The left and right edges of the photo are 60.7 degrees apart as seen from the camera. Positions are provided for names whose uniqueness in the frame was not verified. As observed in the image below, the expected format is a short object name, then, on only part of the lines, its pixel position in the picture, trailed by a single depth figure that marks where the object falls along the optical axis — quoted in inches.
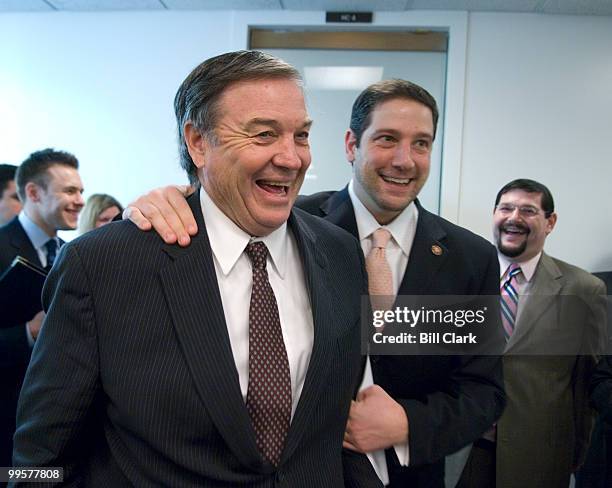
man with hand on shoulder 44.7
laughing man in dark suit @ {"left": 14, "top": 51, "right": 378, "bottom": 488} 29.6
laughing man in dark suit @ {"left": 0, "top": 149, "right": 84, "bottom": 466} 63.0
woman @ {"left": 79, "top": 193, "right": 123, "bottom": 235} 110.8
